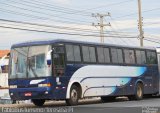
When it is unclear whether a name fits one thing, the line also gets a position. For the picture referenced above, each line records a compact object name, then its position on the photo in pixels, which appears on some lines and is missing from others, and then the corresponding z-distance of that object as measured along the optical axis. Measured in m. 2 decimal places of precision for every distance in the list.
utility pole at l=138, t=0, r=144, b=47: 47.84
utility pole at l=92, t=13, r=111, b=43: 68.09
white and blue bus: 23.73
